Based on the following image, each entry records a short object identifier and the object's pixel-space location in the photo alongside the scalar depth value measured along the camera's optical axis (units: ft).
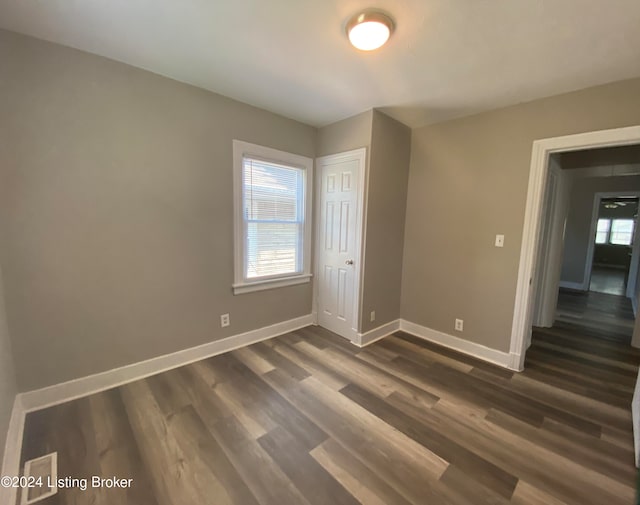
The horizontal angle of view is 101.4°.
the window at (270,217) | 9.21
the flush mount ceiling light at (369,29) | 4.86
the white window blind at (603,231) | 32.94
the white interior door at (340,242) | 9.80
